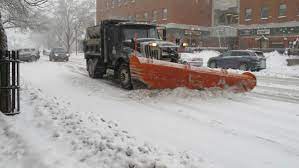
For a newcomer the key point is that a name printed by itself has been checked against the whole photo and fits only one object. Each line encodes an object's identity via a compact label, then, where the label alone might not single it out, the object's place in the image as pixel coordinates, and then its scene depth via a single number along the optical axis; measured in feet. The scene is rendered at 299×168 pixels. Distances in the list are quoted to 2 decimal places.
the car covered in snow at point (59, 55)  126.41
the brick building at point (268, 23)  165.48
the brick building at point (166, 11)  195.93
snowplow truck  37.96
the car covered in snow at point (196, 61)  91.13
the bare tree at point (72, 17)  223.92
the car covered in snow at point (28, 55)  122.72
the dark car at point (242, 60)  85.15
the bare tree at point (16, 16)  34.09
